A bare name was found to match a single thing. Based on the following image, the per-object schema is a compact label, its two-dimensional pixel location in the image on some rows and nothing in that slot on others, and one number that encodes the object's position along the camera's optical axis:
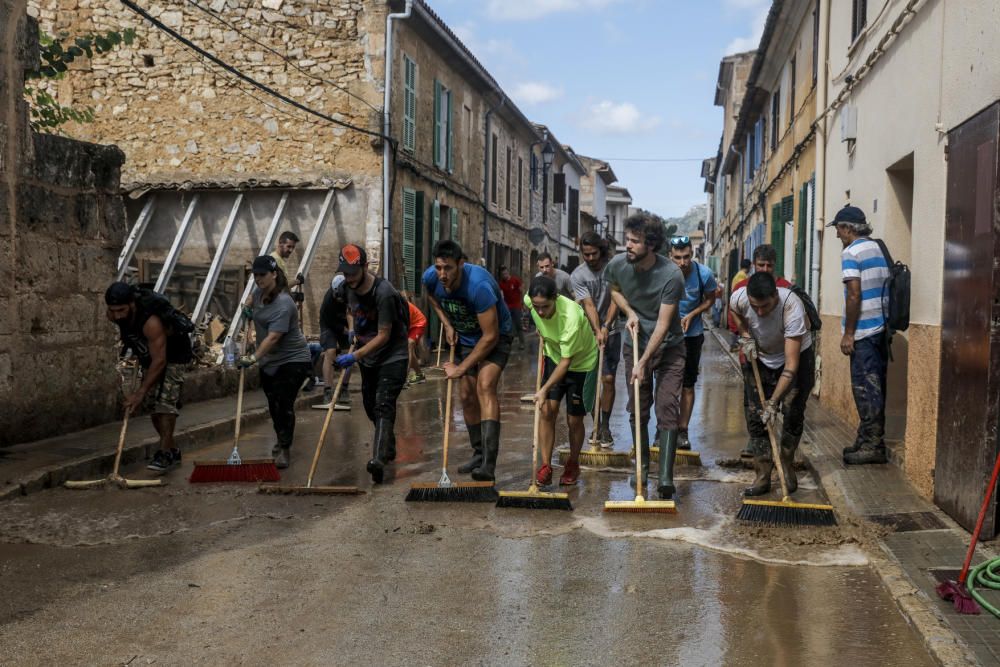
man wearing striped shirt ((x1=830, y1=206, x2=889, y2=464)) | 7.52
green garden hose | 4.45
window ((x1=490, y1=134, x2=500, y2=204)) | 26.58
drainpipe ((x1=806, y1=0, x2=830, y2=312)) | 12.15
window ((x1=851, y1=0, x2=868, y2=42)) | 10.05
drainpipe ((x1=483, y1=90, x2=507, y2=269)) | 25.34
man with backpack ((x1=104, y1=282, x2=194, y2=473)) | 7.34
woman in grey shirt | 7.93
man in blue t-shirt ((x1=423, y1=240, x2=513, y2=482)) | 6.97
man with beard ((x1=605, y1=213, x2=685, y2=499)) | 6.64
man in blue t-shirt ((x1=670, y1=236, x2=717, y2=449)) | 8.43
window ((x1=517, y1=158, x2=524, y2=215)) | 30.57
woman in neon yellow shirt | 6.83
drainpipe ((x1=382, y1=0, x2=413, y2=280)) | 17.12
